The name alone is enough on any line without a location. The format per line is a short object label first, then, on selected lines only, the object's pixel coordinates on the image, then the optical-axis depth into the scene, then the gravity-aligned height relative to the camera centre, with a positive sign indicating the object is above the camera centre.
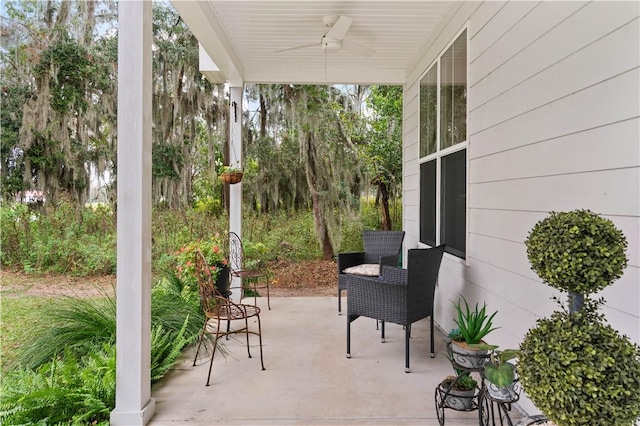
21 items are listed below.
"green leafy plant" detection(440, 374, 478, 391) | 1.92 -0.93
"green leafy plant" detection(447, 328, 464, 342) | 1.92 -0.68
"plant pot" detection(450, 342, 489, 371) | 1.76 -0.73
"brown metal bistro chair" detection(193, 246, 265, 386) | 2.52 -0.73
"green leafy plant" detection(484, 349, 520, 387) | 1.40 -0.63
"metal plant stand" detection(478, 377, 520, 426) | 1.57 -0.83
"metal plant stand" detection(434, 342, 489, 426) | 1.76 -0.88
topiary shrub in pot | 1.08 -0.43
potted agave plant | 1.76 -0.68
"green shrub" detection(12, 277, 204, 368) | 2.60 -0.92
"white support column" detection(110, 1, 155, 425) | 1.90 -0.02
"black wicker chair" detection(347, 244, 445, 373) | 2.63 -0.63
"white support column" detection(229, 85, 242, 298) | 4.63 +0.86
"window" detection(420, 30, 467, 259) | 2.98 +0.54
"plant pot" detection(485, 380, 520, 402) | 1.58 -0.81
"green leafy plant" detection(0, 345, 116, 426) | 1.89 -1.02
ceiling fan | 3.14 +1.58
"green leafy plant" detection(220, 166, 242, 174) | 4.30 +0.47
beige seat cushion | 3.55 -0.61
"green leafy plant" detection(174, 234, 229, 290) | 3.69 -0.56
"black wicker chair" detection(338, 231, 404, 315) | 3.86 -0.45
